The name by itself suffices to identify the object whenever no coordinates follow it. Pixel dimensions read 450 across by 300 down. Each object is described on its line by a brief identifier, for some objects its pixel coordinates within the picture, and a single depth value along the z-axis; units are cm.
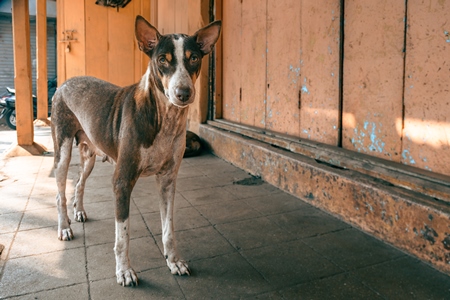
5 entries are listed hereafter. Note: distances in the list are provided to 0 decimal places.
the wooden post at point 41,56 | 1054
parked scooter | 1072
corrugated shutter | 1555
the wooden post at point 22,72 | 638
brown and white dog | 213
